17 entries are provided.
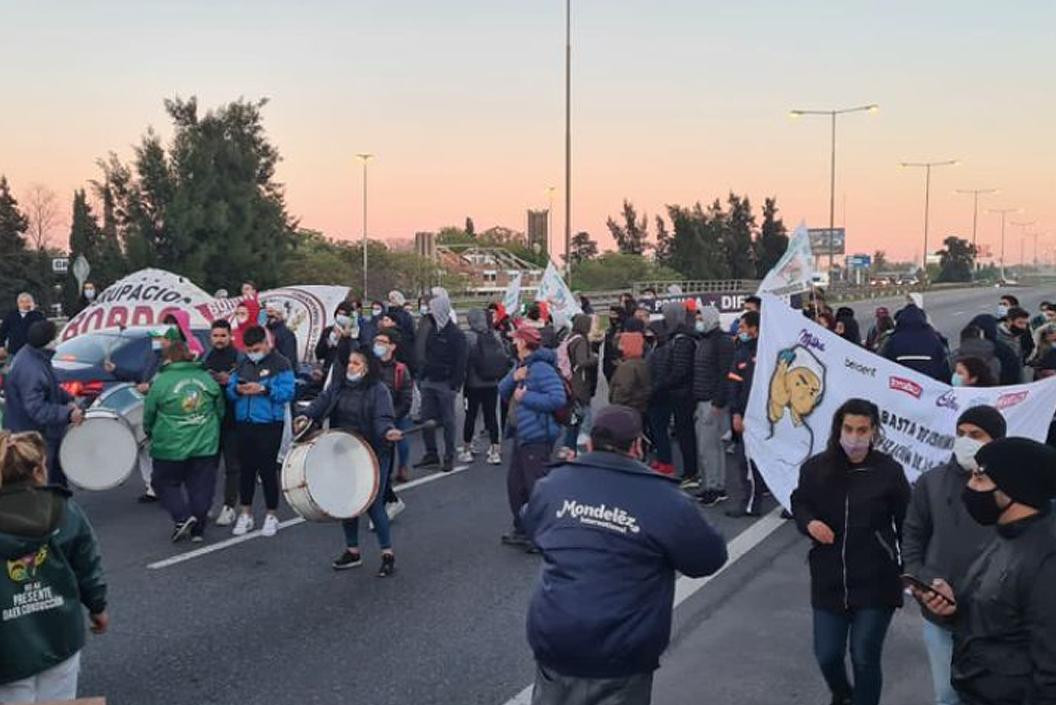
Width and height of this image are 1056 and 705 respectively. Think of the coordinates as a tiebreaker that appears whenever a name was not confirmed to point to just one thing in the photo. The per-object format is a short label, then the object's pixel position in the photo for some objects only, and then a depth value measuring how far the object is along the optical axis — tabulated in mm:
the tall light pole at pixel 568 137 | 31203
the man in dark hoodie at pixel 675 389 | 10039
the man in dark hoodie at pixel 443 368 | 11508
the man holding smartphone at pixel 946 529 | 4125
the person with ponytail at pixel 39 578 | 3732
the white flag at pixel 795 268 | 13320
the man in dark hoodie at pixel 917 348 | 9766
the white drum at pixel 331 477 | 7152
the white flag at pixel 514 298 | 20766
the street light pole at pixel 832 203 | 53344
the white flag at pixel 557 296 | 18125
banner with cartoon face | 5758
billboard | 77438
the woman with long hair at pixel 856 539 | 4523
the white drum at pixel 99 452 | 8602
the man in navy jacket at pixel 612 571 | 3441
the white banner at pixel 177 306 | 14531
